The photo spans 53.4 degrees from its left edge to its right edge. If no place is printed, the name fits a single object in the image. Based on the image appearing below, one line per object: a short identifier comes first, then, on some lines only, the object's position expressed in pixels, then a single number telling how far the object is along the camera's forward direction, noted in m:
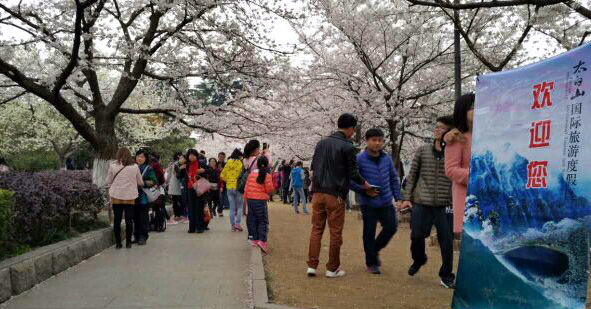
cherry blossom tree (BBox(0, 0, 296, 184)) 12.98
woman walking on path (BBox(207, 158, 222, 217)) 14.68
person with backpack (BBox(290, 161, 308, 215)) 18.73
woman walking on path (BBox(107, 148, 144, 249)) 9.28
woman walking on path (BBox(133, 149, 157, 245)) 10.07
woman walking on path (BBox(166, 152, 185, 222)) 13.26
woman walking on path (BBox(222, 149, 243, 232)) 12.34
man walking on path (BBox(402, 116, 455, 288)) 6.07
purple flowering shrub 6.86
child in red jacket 9.13
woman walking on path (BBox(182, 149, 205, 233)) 11.90
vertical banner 3.04
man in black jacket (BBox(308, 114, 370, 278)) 6.56
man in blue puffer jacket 6.95
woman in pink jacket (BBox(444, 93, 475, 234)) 4.41
